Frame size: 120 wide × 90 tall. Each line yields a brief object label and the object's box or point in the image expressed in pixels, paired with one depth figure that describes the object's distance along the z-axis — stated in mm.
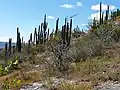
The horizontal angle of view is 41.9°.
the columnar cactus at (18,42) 15941
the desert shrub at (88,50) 7358
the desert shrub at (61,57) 6304
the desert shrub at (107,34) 8298
